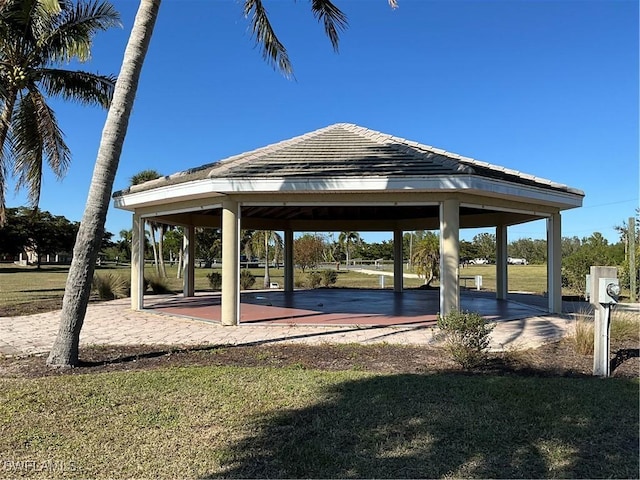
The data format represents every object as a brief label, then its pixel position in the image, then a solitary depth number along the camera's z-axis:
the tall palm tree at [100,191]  7.08
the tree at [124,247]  95.88
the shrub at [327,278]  27.78
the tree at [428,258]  26.50
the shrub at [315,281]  27.39
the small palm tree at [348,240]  65.66
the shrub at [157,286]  21.81
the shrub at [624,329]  8.76
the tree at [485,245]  79.44
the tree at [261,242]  33.65
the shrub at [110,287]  19.12
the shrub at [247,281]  25.31
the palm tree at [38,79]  14.75
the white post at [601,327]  6.58
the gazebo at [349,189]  10.73
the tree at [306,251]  40.31
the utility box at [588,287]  6.96
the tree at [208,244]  50.35
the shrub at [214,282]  24.97
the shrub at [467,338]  6.98
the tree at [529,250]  79.76
